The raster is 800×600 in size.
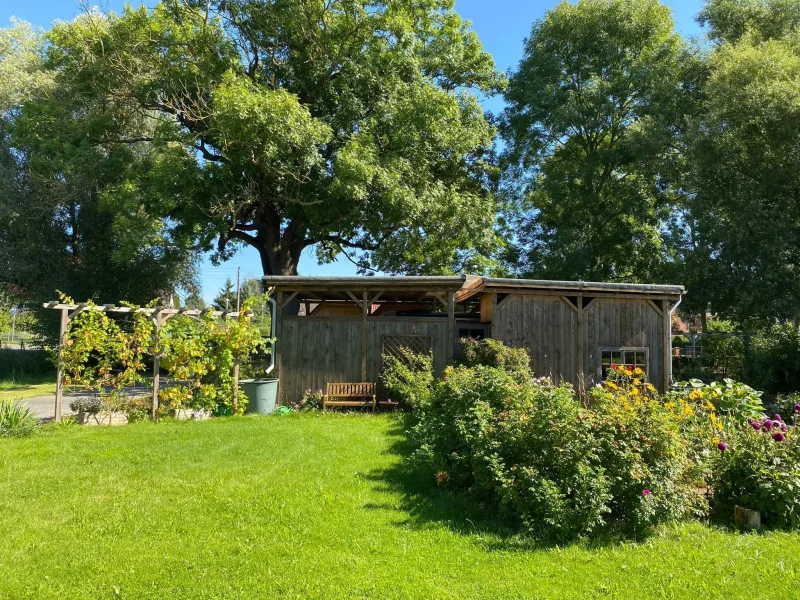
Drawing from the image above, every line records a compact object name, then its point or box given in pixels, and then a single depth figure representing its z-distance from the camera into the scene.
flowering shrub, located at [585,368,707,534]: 4.08
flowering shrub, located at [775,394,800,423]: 8.89
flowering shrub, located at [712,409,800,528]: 4.32
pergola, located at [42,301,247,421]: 9.02
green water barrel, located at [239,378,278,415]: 10.74
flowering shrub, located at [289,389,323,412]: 11.35
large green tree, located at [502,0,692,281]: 20.42
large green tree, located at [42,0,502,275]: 14.56
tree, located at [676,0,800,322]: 15.46
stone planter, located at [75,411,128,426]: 9.40
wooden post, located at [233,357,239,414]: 10.52
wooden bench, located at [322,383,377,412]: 11.16
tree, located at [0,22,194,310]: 15.30
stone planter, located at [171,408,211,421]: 10.03
